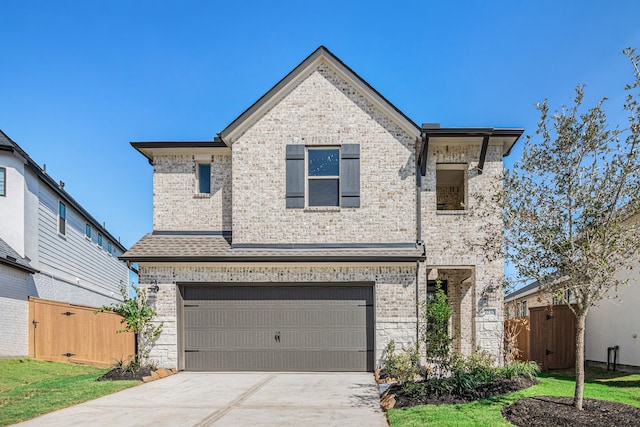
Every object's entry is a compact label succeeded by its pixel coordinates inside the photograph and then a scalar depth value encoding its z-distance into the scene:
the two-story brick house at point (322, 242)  13.29
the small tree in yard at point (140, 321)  13.06
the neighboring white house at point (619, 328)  11.88
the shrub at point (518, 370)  9.52
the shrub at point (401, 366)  9.55
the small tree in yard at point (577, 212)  7.30
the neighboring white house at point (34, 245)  15.70
